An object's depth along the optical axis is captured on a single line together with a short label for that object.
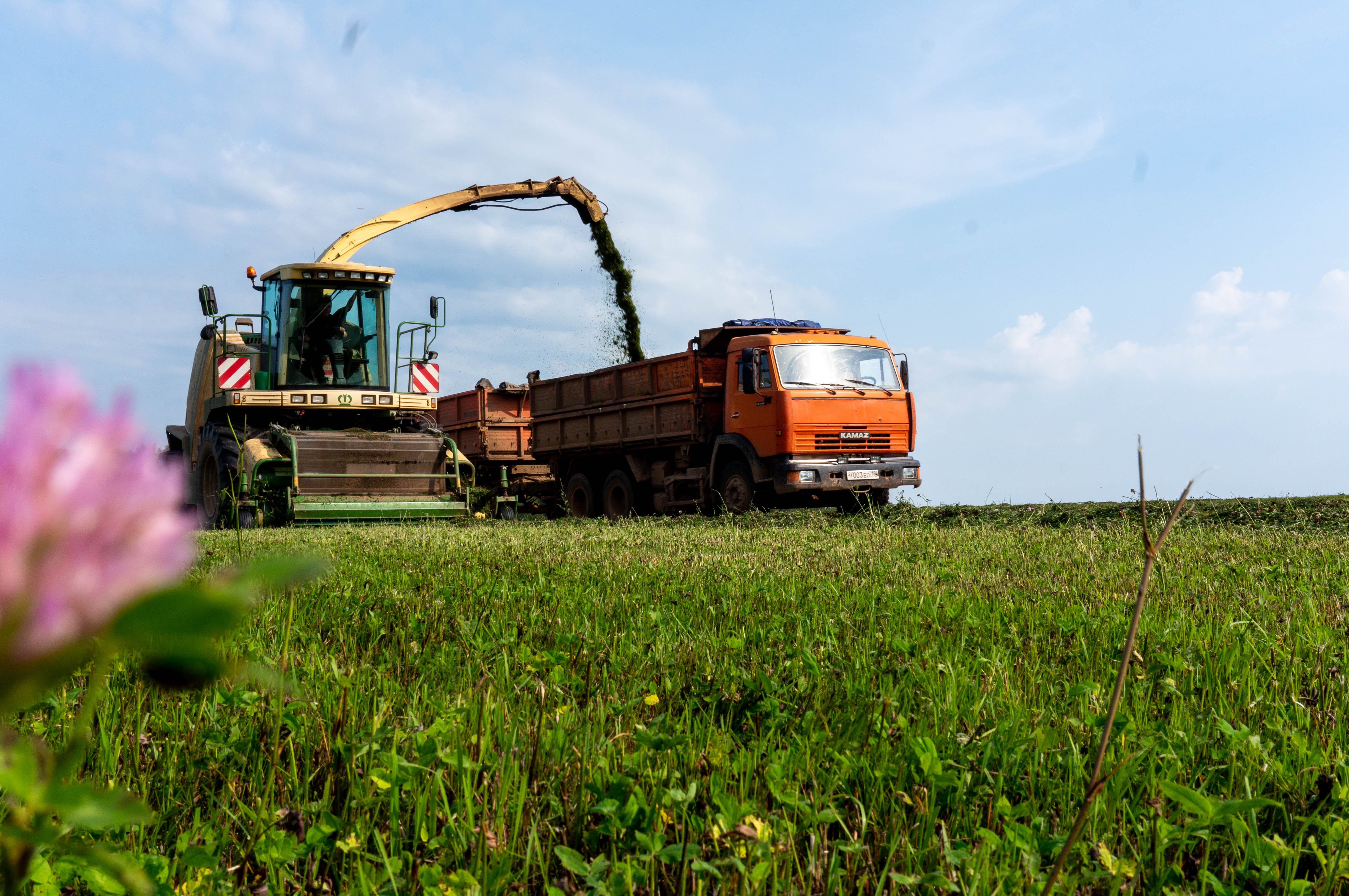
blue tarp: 16.41
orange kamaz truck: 14.89
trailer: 22.02
